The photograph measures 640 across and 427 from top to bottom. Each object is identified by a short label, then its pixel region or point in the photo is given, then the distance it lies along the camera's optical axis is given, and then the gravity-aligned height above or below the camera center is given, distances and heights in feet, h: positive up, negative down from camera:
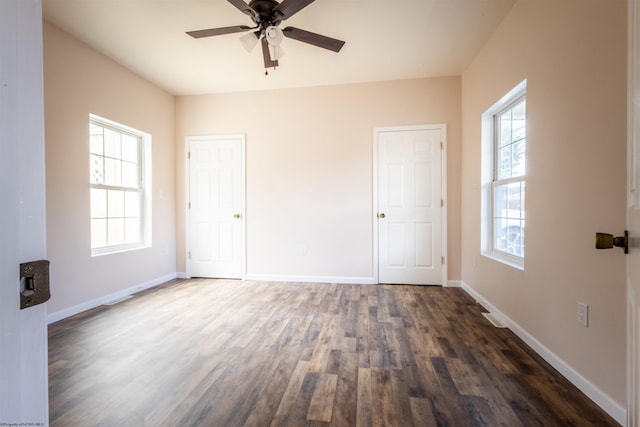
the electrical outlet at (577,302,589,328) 5.24 -2.02
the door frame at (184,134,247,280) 13.47 +0.67
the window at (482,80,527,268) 8.16 +1.02
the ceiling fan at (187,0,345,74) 6.82 +4.92
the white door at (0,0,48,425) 1.47 +0.04
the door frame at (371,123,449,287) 12.13 +0.97
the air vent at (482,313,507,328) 8.13 -3.39
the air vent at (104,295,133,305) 10.15 -3.36
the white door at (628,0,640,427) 2.36 -0.13
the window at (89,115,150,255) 10.23 +0.96
